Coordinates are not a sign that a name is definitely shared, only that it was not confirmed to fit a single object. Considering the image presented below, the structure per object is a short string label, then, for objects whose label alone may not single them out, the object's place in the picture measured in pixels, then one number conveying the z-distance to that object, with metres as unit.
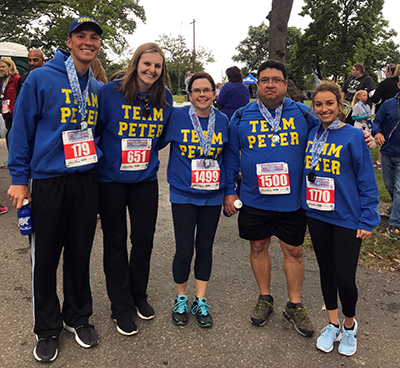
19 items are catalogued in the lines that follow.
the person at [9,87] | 6.03
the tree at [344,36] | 32.38
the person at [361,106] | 8.12
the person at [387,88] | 6.35
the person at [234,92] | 6.85
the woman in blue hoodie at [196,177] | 2.75
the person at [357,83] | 8.48
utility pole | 45.31
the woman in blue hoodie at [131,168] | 2.61
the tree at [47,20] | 20.98
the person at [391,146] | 4.71
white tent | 12.12
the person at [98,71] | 3.95
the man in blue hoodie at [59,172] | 2.26
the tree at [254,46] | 66.00
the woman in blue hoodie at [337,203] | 2.39
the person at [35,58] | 4.74
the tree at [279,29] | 6.63
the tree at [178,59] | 46.86
